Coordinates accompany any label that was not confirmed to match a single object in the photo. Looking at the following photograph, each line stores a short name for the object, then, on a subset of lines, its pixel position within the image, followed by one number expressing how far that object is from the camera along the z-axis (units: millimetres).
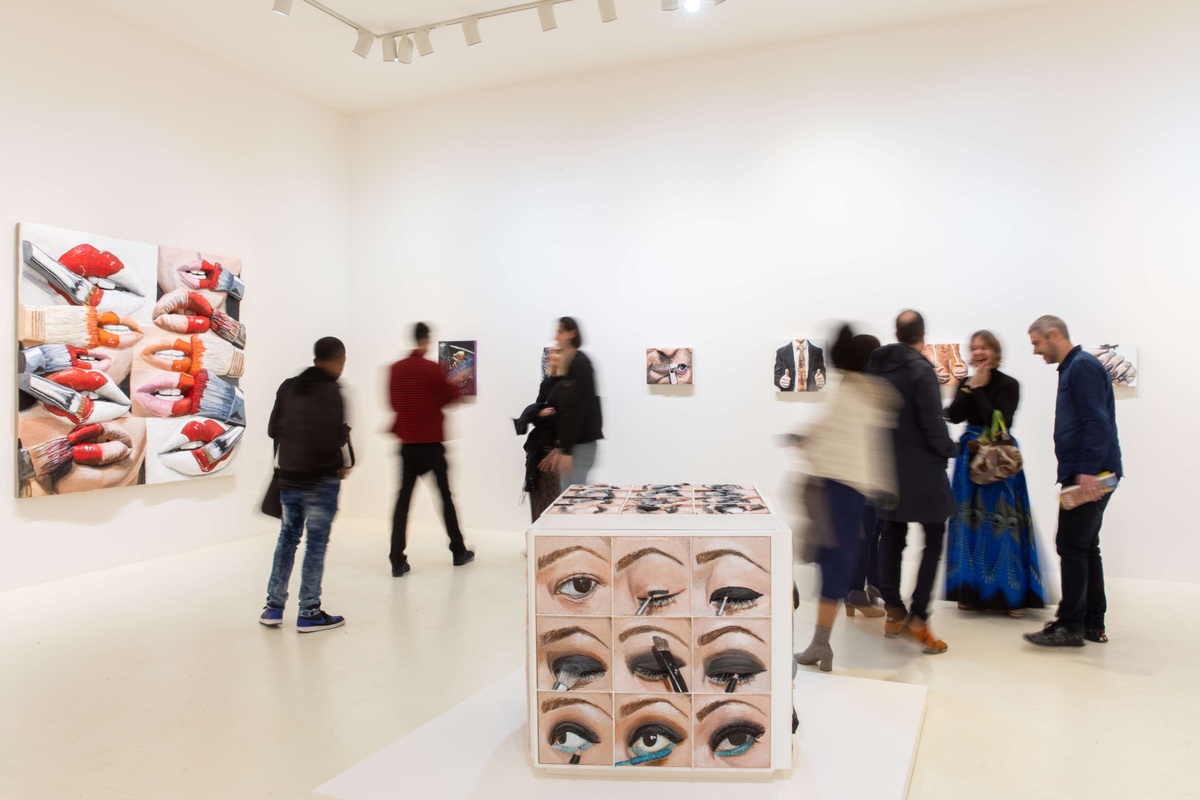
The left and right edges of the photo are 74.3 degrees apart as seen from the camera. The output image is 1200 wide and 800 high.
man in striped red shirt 5305
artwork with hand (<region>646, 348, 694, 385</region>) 6203
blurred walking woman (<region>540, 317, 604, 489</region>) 4840
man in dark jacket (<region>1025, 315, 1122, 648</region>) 3668
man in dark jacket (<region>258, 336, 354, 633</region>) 3977
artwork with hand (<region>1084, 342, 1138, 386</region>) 5090
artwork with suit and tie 5840
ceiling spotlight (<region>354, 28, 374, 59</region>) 5785
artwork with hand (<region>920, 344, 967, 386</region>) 5457
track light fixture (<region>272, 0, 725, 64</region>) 5094
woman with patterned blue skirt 4262
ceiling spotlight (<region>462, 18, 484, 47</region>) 5539
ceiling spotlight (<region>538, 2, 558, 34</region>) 5258
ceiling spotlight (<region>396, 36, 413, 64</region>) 5902
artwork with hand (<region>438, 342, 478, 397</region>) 6980
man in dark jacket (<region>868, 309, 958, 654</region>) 3568
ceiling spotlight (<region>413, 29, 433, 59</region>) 5780
